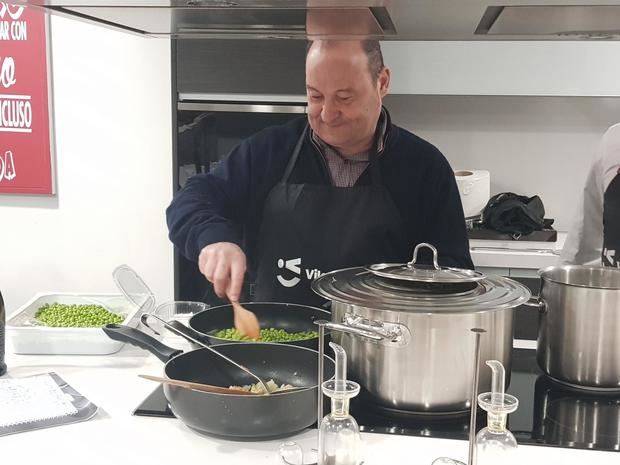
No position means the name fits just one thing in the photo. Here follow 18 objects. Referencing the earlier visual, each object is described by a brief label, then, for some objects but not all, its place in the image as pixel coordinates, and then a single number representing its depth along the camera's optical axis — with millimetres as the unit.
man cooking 1793
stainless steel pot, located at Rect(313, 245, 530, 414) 1084
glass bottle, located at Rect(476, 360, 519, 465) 844
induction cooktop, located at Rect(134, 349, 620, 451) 1108
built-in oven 2607
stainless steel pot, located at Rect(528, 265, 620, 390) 1205
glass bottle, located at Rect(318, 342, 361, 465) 890
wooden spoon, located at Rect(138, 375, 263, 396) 1046
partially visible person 1995
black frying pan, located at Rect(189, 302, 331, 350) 1414
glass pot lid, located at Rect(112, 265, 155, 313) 1532
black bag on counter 2665
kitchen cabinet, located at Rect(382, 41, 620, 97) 2621
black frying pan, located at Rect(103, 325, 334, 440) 1029
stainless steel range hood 1048
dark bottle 1306
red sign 2859
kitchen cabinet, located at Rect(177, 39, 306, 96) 2576
